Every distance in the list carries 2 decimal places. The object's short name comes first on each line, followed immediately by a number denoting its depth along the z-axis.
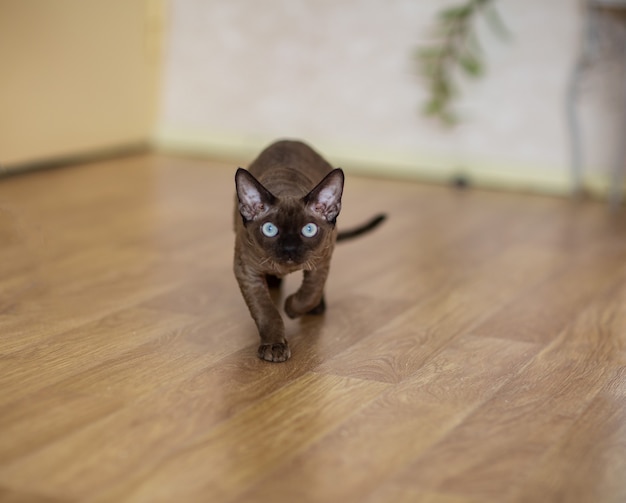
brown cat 2.01
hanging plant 4.21
